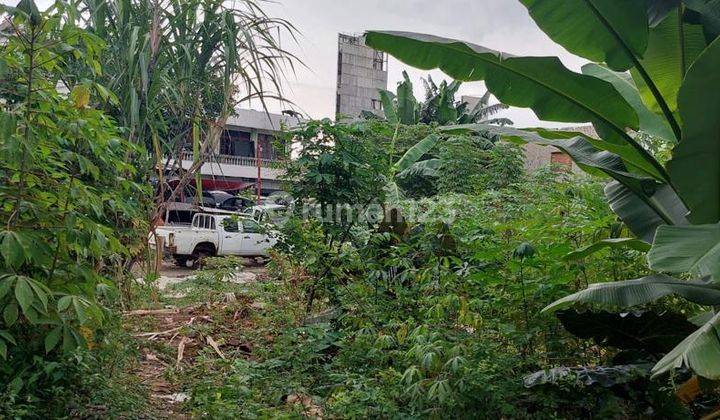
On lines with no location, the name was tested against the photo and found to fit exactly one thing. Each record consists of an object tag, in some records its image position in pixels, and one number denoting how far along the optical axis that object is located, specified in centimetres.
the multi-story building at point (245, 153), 2375
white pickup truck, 1480
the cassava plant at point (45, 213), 277
